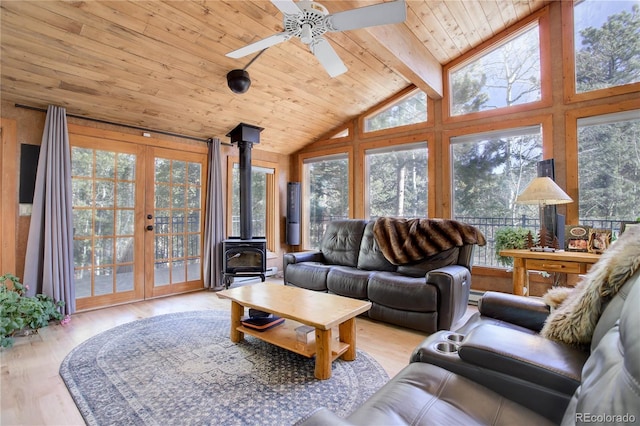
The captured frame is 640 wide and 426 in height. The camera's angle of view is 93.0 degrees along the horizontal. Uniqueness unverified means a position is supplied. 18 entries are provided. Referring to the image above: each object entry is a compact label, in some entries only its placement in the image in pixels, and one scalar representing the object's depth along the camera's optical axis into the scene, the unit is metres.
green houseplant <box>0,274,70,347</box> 2.53
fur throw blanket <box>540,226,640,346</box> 1.08
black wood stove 4.31
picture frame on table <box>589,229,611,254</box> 2.78
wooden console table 2.66
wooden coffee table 2.04
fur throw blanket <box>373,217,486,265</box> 3.17
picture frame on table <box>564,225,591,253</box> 2.91
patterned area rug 1.71
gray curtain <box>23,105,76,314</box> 3.07
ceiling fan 1.82
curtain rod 3.15
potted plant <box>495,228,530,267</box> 3.18
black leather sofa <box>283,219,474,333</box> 2.70
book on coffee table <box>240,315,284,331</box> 2.46
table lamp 2.82
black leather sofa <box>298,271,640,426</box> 0.73
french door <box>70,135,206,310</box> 3.51
